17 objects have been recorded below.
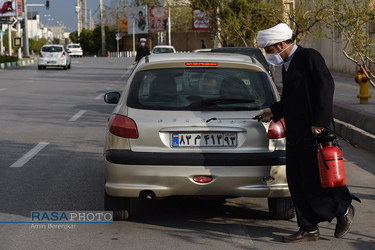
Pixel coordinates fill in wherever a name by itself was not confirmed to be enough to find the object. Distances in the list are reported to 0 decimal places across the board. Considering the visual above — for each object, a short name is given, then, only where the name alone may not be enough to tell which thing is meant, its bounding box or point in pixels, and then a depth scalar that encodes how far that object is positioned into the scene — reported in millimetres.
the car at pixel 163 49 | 42312
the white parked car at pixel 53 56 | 43344
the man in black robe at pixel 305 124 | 5449
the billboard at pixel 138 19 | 95312
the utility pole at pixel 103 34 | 90062
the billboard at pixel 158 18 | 93125
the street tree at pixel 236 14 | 28891
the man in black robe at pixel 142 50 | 26755
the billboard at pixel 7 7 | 66438
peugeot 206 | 5883
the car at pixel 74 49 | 83688
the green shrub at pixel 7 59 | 50497
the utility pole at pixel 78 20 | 128262
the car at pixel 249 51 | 16894
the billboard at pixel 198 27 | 74469
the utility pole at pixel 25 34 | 63256
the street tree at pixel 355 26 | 10961
